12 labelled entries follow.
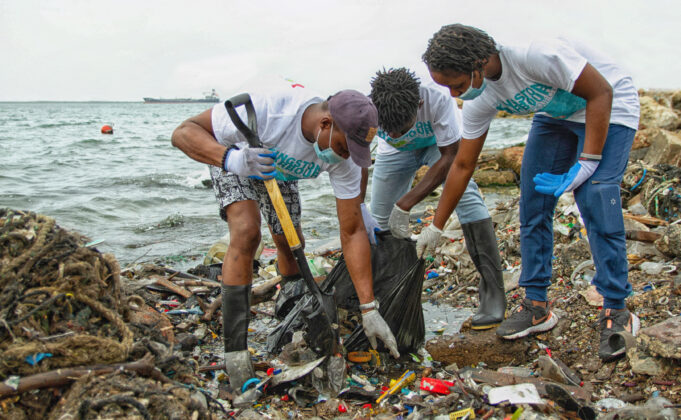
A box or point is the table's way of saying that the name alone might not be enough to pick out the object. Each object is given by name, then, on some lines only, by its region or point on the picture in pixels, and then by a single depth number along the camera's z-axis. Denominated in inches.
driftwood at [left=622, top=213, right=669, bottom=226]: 187.0
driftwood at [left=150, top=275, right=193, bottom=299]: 161.2
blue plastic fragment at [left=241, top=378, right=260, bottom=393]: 101.7
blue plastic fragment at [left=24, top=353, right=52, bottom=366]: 65.4
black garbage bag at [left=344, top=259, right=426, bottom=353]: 115.4
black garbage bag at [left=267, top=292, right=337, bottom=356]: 105.0
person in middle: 114.0
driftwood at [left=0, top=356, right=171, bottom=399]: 63.8
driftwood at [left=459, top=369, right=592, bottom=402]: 91.8
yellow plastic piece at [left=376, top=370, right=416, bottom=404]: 100.7
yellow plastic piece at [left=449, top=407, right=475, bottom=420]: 86.6
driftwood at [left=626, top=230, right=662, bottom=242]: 165.8
